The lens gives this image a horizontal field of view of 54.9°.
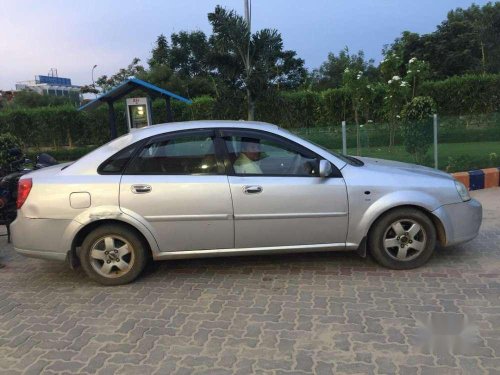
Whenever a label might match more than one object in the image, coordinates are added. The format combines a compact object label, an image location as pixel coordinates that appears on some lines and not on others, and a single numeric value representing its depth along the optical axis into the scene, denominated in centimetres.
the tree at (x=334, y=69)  4693
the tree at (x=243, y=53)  1177
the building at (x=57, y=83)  7269
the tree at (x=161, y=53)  4138
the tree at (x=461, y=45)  3800
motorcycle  610
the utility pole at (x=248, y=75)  1188
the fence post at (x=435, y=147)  974
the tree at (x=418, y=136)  983
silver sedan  450
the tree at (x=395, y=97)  1395
